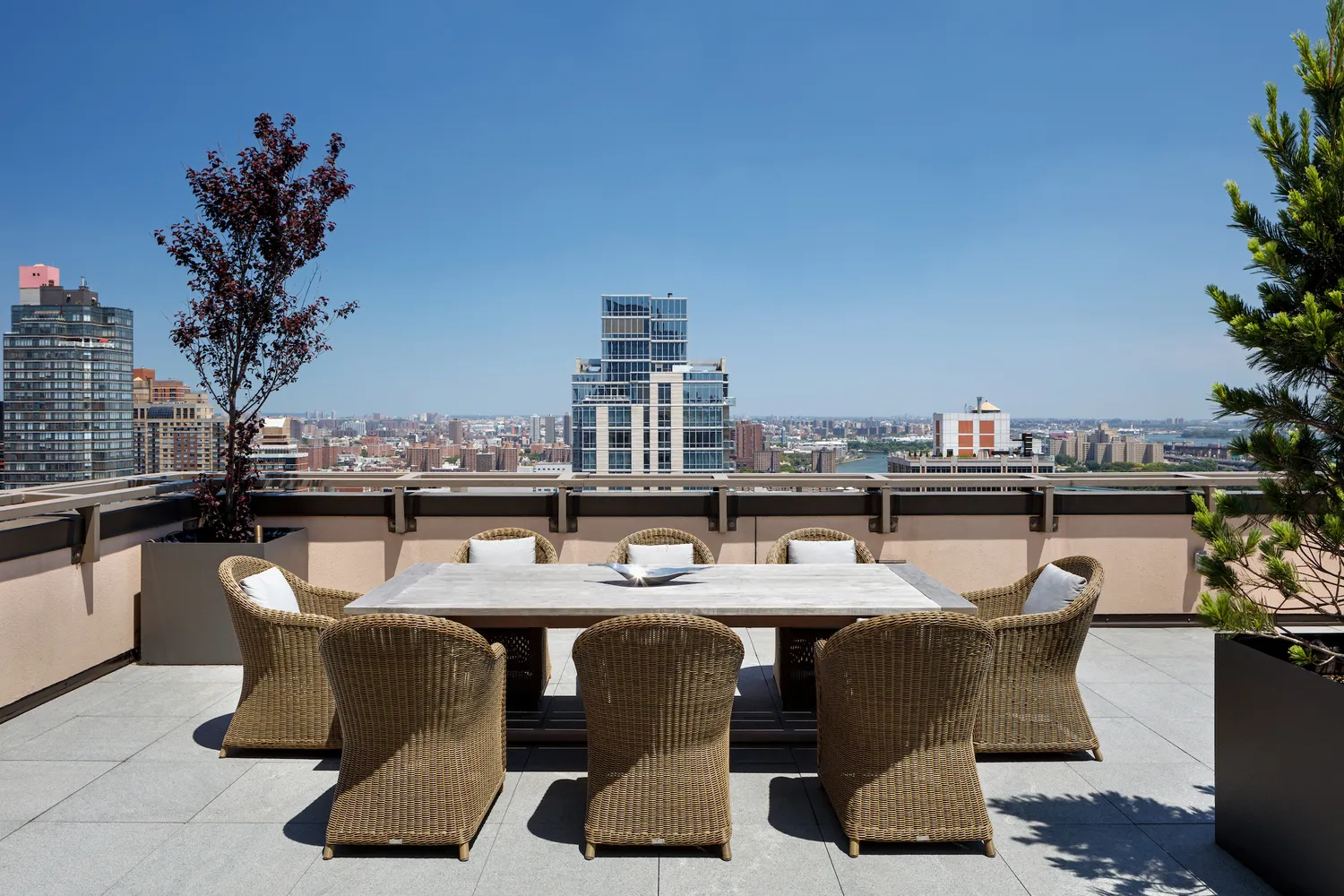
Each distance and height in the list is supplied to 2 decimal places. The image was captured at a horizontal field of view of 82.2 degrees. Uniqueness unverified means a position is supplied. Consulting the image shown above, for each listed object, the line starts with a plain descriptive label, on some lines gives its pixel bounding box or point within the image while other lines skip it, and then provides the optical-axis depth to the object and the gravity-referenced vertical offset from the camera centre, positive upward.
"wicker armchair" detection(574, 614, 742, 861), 2.37 -0.93
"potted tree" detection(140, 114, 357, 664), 4.89 +0.91
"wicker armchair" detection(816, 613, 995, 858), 2.39 -0.93
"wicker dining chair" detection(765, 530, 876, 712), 3.67 -1.12
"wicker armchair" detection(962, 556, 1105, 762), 3.09 -1.02
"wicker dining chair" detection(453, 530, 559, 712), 3.57 -1.07
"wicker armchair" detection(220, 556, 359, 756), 3.22 -1.08
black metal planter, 1.95 -0.92
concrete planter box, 4.50 -1.05
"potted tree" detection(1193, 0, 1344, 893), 2.00 -0.14
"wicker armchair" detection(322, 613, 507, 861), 2.38 -0.93
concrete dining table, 2.95 -0.66
